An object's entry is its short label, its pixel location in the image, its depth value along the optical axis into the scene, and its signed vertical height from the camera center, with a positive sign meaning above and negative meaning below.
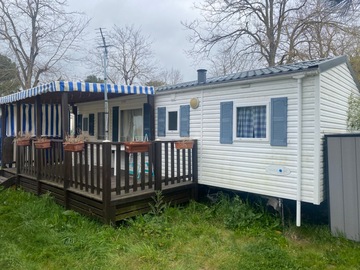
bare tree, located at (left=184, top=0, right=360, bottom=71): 13.41 +5.60
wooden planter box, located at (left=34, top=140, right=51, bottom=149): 5.83 -0.22
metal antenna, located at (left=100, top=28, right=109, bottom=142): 7.60 +0.50
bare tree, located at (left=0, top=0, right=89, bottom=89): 14.90 +5.81
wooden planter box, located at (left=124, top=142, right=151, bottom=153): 4.66 -0.24
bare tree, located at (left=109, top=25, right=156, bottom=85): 21.61 +6.26
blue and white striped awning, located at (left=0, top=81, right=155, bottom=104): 5.07 +0.97
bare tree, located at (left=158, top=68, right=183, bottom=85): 25.42 +5.72
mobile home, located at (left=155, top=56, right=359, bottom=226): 4.43 +0.20
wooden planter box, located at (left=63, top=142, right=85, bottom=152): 4.86 -0.24
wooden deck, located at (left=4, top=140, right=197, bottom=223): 4.51 -0.96
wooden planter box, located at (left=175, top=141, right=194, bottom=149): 5.67 -0.24
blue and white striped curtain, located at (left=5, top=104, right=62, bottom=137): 8.96 +0.54
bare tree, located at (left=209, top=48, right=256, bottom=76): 15.39 +4.46
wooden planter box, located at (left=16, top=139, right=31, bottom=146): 6.55 -0.20
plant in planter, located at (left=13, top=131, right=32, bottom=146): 6.55 -0.15
